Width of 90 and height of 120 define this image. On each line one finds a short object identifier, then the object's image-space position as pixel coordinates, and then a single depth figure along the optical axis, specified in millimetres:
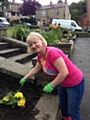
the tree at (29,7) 35465
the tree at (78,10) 33100
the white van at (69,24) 18359
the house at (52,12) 30983
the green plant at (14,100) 1578
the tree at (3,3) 28049
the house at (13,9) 40186
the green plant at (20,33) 4653
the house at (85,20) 26187
